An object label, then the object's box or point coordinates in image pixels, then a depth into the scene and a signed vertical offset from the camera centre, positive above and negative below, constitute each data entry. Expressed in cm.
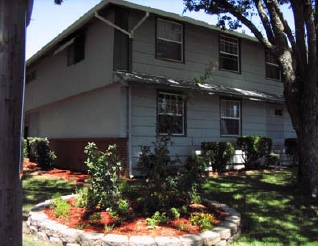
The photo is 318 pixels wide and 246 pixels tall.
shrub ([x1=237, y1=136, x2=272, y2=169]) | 1426 +5
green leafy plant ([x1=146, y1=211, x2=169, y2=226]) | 541 -99
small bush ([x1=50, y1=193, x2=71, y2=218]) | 586 -91
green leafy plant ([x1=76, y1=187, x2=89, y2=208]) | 623 -81
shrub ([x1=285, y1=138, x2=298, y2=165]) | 1609 +10
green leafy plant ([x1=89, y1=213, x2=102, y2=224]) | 547 -98
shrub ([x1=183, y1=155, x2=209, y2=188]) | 617 -38
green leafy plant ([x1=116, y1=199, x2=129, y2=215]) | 568 -86
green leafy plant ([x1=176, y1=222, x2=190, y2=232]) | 532 -108
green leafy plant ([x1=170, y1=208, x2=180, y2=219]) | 568 -94
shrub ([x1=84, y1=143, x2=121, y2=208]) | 586 -45
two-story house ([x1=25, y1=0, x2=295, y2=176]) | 1217 +254
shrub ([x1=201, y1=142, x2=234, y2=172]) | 1325 -3
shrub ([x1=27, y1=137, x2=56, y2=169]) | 1474 -17
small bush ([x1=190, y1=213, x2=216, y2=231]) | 546 -103
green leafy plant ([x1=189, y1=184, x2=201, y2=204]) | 614 -72
